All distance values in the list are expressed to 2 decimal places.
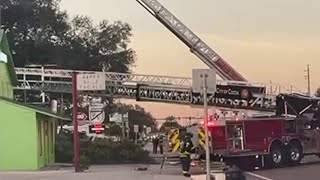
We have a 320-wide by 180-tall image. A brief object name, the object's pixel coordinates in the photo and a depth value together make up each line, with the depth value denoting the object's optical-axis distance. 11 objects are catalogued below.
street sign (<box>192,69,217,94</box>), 15.84
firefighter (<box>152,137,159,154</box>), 53.41
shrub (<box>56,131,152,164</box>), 36.22
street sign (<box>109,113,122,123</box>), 59.40
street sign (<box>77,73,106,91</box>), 23.47
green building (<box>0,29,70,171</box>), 26.59
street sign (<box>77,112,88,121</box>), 31.19
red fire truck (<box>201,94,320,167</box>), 29.33
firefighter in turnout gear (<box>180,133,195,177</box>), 22.81
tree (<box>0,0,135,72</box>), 66.75
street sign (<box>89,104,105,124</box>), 25.86
